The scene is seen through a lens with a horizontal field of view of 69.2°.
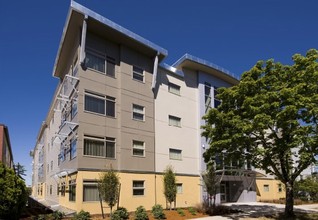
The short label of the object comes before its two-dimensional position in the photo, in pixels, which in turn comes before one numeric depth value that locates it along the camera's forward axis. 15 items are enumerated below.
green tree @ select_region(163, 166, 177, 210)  18.67
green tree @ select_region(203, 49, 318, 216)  15.25
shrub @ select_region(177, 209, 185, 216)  17.12
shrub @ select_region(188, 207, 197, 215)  17.73
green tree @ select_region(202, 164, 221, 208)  18.84
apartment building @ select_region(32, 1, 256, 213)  17.07
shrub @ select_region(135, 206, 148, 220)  15.14
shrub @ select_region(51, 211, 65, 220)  14.24
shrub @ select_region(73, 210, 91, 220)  14.44
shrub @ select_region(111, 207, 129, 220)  14.74
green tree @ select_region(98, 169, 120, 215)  15.01
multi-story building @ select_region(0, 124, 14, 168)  27.67
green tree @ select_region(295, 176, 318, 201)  27.37
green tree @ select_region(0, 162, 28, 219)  10.41
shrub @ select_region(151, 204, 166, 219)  15.90
